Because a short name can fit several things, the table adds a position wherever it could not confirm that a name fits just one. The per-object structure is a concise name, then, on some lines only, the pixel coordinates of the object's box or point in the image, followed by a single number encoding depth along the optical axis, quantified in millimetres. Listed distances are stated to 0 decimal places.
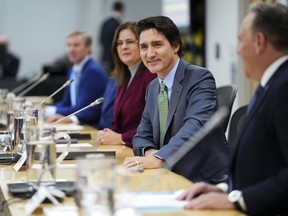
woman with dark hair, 5393
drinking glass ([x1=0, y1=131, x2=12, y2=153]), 4429
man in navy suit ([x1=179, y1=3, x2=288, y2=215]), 2707
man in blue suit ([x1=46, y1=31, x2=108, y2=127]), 6968
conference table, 2656
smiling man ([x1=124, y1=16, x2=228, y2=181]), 4036
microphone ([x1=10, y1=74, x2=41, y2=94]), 10140
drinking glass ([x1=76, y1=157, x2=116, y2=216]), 2462
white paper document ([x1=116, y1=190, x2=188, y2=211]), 2603
